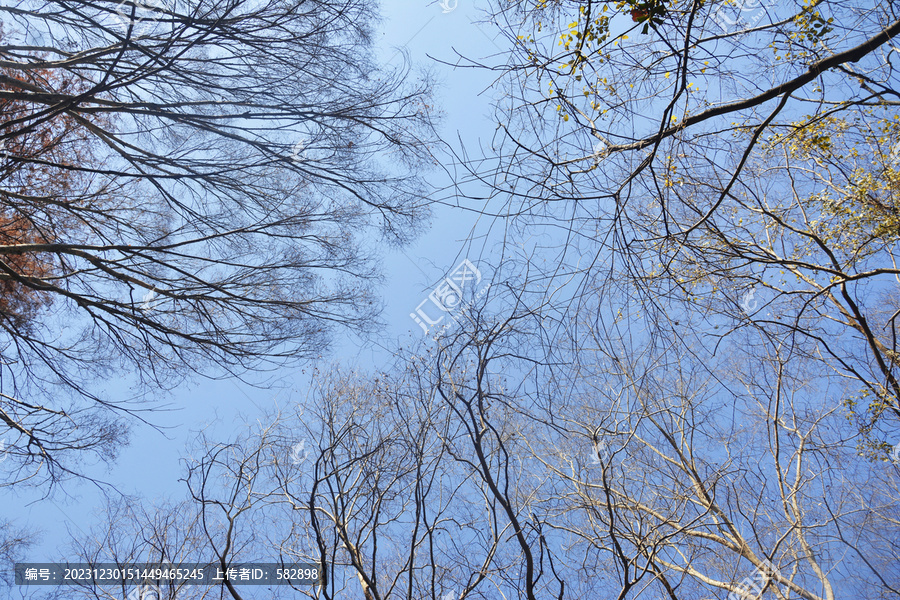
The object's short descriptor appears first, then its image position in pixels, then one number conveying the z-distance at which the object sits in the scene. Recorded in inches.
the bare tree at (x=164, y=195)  176.9
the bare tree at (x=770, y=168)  112.4
